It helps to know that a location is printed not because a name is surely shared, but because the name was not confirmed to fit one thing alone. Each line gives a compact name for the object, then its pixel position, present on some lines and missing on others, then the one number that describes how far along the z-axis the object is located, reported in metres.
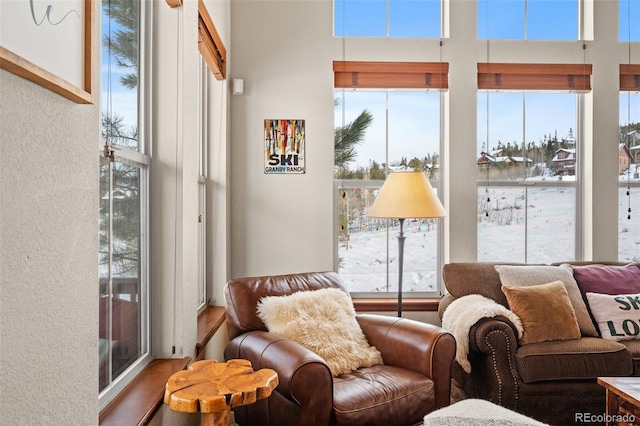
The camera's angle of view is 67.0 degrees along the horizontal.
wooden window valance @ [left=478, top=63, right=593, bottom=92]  3.81
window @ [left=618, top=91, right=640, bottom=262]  3.92
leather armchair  1.99
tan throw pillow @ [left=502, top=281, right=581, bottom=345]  2.81
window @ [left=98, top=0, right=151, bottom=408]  1.65
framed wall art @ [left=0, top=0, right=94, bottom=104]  0.78
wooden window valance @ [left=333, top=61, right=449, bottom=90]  3.76
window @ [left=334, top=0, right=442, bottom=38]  3.85
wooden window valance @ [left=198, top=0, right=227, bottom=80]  2.53
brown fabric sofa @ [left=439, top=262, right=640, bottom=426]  2.66
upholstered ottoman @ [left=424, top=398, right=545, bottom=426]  1.60
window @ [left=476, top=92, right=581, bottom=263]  3.90
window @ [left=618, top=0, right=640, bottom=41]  3.87
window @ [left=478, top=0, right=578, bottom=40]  3.87
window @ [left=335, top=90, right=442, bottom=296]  3.88
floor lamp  3.00
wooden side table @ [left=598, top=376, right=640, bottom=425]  2.01
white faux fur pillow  2.41
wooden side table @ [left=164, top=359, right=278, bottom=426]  1.54
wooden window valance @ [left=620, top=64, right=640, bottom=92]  3.87
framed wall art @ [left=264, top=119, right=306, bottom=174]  3.74
